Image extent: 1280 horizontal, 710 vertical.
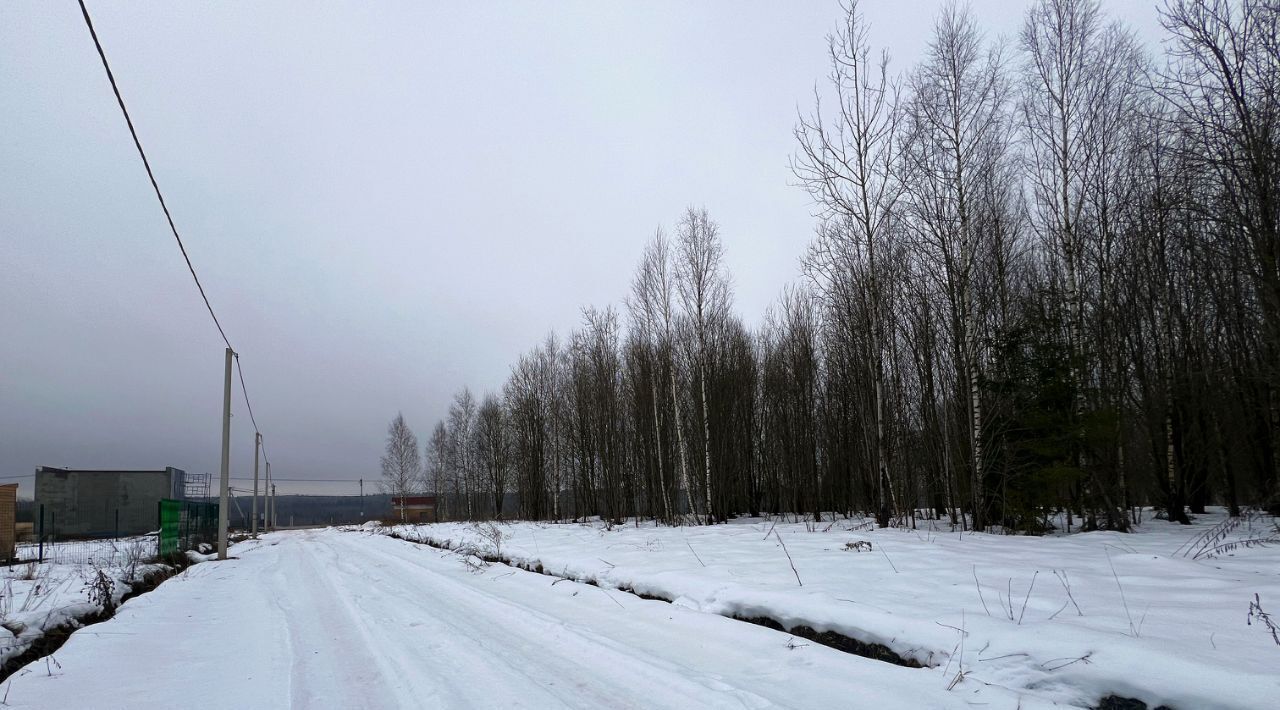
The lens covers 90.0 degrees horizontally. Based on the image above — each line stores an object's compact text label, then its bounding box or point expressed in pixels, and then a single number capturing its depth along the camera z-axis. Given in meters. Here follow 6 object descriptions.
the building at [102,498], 43.50
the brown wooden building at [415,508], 62.17
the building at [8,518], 21.53
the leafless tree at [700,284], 22.61
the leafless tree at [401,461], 60.25
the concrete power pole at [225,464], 18.78
